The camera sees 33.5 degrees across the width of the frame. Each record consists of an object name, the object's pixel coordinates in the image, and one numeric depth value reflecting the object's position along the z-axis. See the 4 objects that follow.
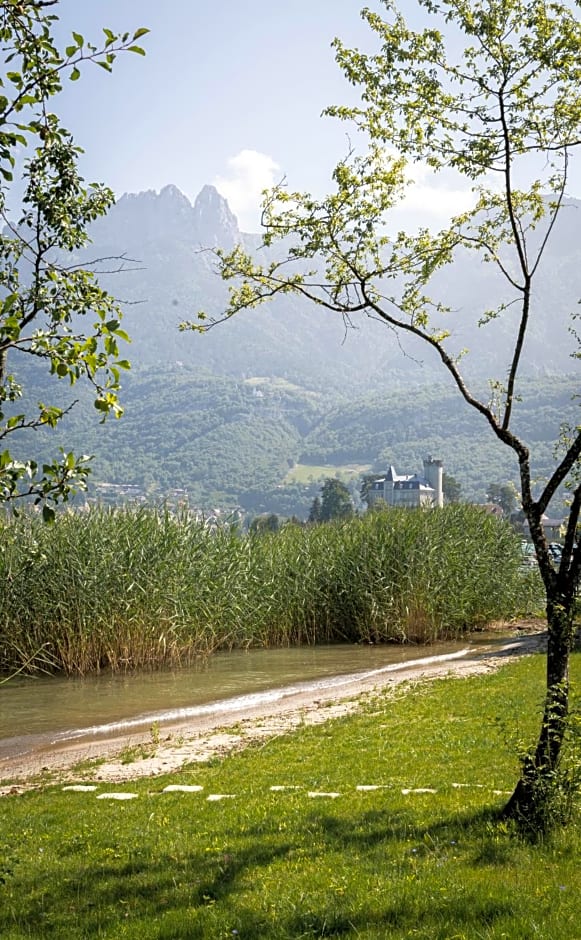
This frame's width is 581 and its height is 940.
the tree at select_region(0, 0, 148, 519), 4.17
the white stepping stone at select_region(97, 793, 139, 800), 8.73
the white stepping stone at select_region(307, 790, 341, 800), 8.02
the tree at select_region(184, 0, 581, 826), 7.17
